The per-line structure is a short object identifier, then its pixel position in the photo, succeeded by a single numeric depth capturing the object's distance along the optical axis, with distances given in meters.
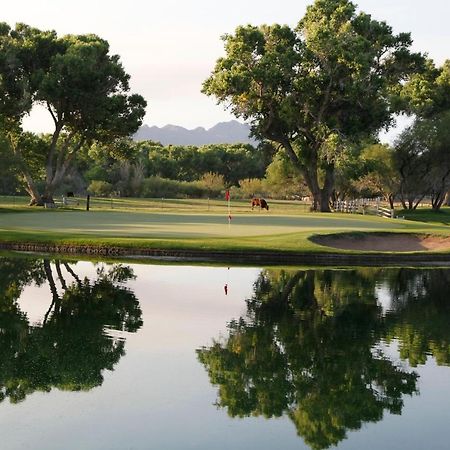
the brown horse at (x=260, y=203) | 82.46
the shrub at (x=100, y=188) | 122.56
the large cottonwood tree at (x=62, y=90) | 74.12
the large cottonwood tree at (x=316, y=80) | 76.19
